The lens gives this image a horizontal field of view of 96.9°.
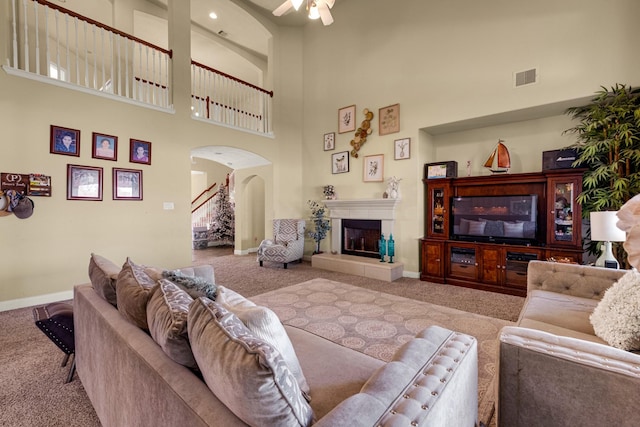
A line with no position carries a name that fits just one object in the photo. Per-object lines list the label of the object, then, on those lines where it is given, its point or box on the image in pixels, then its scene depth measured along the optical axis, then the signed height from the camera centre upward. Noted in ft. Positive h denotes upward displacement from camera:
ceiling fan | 9.48 +6.94
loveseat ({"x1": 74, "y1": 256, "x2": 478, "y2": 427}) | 2.19 -1.69
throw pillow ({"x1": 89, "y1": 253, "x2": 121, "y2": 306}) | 4.87 -1.28
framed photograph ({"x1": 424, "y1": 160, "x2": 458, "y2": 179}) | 14.38 +1.96
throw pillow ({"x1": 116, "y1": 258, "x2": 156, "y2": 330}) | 3.82 -1.23
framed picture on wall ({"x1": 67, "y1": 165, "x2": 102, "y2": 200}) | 11.94 +1.11
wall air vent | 11.87 +5.54
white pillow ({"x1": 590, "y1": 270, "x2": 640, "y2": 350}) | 4.21 -1.72
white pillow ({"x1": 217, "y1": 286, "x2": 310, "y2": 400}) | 3.05 -1.35
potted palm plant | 10.16 +2.10
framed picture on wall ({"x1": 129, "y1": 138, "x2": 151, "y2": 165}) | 13.64 +2.78
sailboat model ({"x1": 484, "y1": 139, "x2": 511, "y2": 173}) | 13.14 +2.25
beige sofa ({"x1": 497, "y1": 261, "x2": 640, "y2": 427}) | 2.99 -1.99
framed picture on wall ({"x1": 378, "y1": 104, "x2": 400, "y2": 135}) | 15.75 +5.03
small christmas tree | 27.48 -1.28
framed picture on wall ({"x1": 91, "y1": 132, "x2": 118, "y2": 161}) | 12.54 +2.79
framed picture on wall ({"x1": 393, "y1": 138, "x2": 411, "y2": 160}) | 15.35 +3.25
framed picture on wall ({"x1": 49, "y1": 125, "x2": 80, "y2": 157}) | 11.51 +2.78
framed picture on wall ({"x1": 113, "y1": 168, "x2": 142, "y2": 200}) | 13.21 +1.15
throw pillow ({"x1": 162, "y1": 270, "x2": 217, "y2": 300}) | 4.46 -1.26
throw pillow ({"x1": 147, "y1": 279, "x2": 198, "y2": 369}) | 2.91 -1.26
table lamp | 7.36 -0.55
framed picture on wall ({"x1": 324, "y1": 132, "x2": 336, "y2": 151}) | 18.85 +4.49
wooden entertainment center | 11.51 -1.27
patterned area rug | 7.43 -3.76
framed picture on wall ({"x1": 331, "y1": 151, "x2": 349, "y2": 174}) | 18.19 +2.99
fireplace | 16.11 -0.75
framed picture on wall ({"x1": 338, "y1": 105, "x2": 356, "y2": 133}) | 17.74 +5.67
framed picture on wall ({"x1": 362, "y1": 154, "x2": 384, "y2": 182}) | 16.56 +2.36
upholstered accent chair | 17.43 -2.29
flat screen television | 12.51 -0.53
